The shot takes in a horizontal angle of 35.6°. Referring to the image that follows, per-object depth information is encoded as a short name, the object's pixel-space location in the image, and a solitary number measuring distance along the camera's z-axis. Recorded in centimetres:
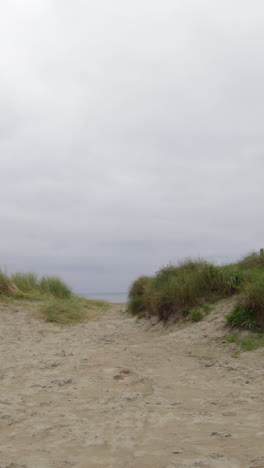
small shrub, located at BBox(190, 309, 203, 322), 784
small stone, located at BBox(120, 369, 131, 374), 508
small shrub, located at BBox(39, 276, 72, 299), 1777
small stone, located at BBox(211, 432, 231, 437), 295
